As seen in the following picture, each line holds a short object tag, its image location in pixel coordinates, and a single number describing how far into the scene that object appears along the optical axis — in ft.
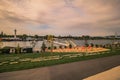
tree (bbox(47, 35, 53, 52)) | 113.99
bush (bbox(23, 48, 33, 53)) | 163.32
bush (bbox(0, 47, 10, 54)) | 147.23
